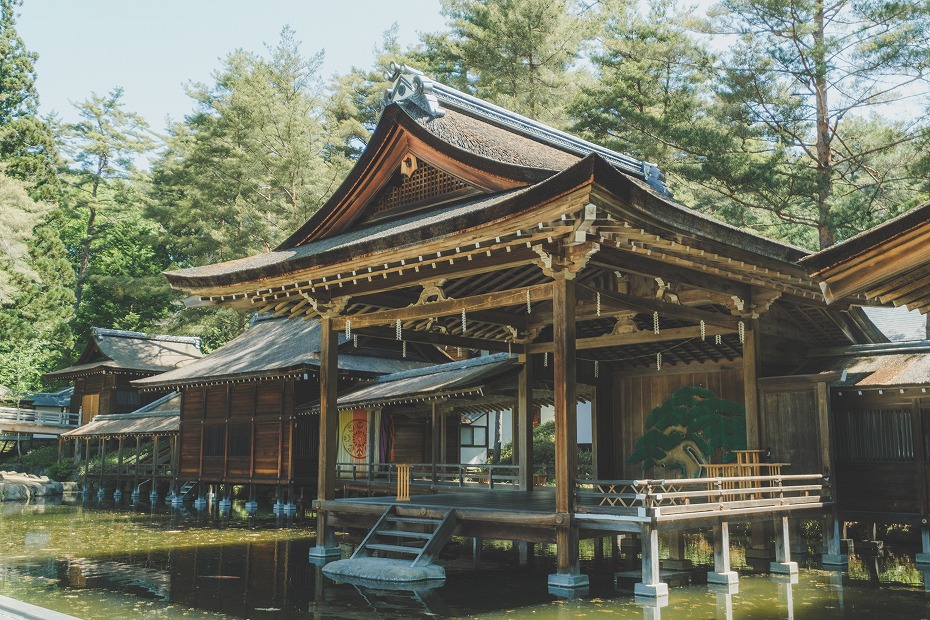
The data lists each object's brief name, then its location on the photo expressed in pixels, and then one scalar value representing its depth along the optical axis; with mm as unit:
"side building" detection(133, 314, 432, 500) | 21953
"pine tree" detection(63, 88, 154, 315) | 44938
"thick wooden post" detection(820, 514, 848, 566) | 11523
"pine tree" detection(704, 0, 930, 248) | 19547
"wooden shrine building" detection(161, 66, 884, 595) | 9164
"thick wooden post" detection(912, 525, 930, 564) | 11375
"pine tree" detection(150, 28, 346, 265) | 32156
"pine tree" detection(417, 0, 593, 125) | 29750
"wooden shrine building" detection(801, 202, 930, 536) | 11547
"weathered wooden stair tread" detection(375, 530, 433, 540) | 10371
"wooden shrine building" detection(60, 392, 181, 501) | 26453
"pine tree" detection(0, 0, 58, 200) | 30781
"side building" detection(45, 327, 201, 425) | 35031
